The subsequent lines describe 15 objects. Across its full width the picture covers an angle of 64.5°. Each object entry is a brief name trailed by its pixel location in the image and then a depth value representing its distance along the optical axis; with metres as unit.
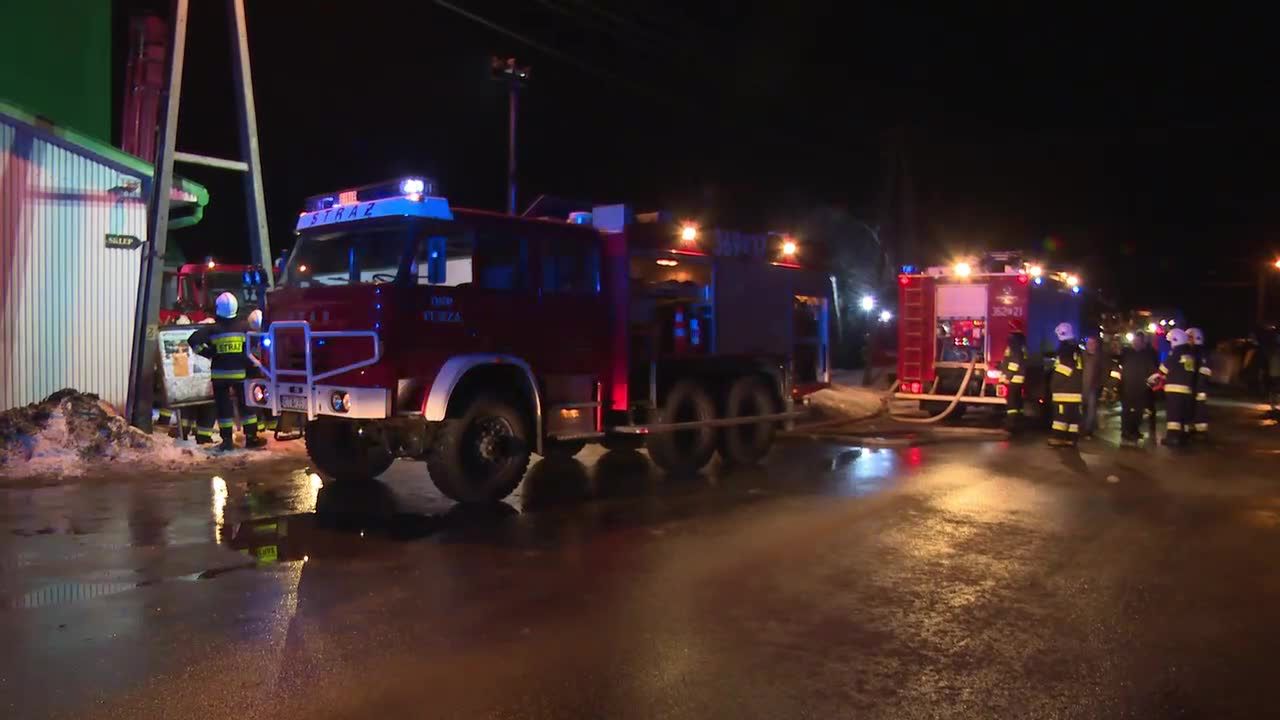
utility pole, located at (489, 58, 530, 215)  19.72
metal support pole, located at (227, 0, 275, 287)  12.64
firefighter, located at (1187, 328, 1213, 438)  14.86
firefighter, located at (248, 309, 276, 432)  10.93
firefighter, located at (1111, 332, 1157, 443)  14.73
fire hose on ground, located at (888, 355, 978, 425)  16.25
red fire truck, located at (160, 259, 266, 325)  17.55
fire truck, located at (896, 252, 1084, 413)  16.58
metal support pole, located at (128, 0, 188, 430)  11.57
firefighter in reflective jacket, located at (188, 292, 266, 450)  11.41
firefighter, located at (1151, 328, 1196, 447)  14.41
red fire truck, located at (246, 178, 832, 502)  8.50
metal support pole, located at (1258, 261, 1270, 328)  37.04
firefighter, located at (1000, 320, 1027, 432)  15.66
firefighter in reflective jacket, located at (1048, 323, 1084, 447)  13.63
